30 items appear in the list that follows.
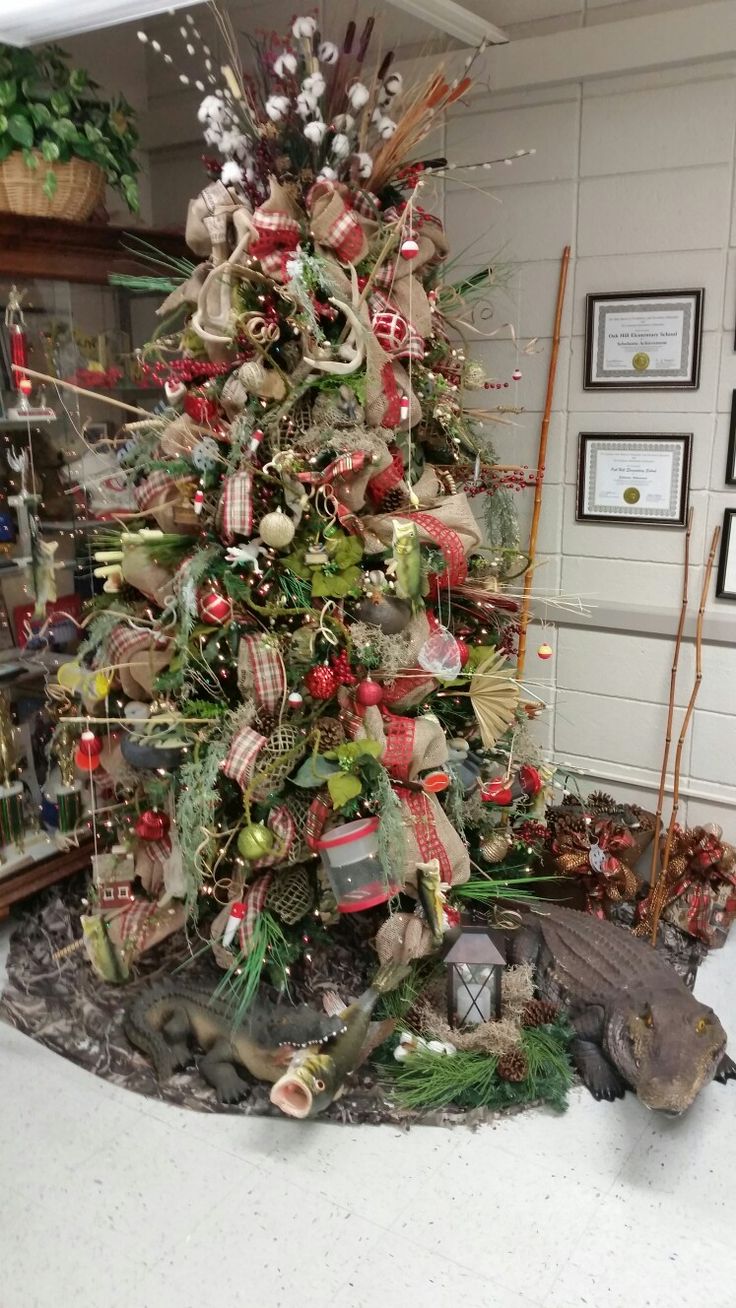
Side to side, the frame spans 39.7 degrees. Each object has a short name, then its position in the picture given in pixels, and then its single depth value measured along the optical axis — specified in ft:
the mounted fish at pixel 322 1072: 6.36
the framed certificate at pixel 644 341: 8.67
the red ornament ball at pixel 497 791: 7.82
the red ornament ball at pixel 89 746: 7.34
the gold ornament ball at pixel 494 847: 8.11
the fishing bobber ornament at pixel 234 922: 7.16
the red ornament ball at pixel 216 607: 6.82
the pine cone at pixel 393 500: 7.29
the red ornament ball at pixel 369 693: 6.79
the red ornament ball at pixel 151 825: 7.71
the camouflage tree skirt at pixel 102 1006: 6.88
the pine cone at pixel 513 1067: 6.85
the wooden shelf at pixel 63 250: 8.34
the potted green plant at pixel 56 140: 7.95
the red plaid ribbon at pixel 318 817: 7.00
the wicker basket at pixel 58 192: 8.09
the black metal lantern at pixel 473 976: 7.10
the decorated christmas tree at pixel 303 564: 6.74
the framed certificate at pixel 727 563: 8.79
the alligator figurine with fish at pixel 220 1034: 6.86
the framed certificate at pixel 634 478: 8.95
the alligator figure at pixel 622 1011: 6.54
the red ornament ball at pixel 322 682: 6.69
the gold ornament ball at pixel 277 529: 6.70
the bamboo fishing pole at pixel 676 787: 8.66
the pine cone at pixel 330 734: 7.00
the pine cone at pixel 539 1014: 7.30
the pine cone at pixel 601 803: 9.47
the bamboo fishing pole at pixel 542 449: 9.05
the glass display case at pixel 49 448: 8.72
